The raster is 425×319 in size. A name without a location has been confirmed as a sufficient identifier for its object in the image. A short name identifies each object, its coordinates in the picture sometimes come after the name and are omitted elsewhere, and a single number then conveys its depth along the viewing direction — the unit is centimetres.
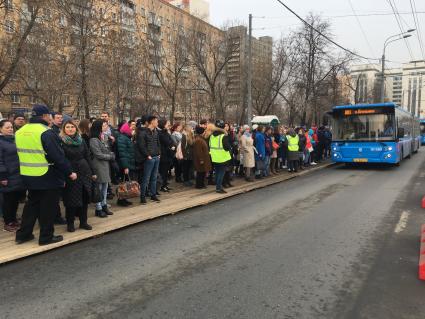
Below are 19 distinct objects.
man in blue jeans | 846
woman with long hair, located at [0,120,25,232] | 642
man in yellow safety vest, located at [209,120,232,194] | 1027
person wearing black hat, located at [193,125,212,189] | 1067
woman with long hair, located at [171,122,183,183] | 1170
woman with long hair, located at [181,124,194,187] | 1120
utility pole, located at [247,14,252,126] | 2014
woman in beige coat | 1248
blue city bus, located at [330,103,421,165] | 1611
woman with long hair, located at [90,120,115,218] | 702
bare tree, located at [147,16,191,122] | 2995
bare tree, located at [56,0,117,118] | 1811
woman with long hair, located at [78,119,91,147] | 706
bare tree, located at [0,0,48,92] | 1557
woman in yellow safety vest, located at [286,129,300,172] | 1492
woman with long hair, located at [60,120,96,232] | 611
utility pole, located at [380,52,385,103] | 3109
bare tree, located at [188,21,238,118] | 3325
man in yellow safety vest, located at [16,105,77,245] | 543
